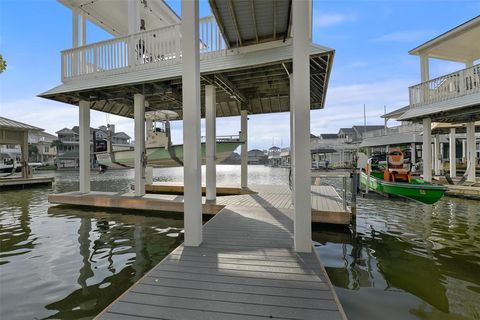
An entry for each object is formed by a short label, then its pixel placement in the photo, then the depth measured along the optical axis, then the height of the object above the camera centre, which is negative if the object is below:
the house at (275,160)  67.18 -0.51
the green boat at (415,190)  6.18 -0.91
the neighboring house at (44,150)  48.38 +2.63
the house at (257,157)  93.69 +0.69
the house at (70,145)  46.16 +3.59
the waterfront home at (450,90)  9.55 +2.71
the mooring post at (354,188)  5.82 -0.73
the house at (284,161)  60.34 -0.73
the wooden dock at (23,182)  15.09 -1.17
